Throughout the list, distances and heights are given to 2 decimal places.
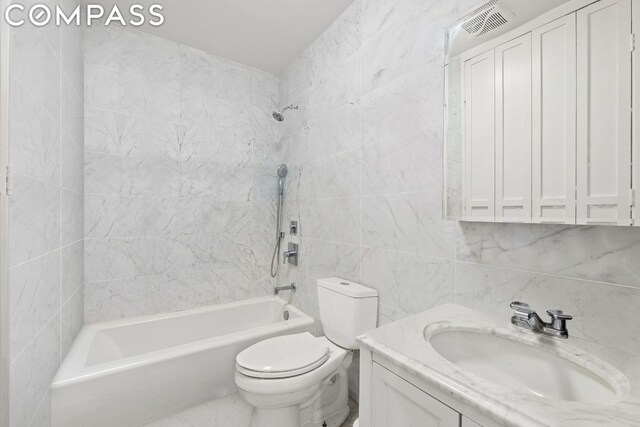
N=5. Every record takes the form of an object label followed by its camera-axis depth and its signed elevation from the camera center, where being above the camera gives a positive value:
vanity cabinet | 0.61 -0.48
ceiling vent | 0.95 +0.72
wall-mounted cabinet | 0.72 +0.32
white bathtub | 1.24 -0.84
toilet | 1.28 -0.75
